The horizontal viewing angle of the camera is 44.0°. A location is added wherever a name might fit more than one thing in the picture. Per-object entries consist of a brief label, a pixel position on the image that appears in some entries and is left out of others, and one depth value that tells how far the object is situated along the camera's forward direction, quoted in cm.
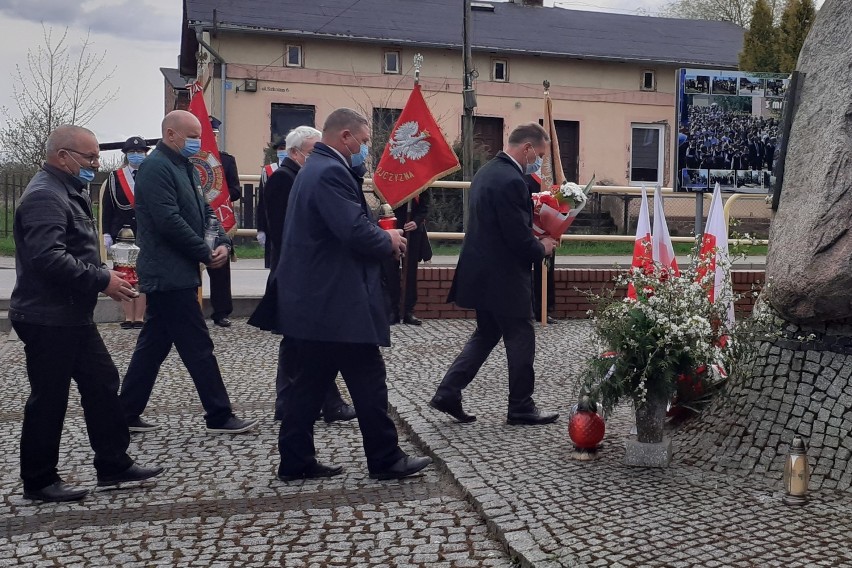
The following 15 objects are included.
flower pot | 535
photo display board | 961
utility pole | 2064
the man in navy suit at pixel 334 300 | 529
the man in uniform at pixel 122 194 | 1065
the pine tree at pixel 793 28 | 2203
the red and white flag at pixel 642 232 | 851
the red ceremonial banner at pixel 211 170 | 1124
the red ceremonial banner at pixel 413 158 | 1101
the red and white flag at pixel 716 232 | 619
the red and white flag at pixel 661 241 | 871
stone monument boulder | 490
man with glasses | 506
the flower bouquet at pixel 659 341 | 519
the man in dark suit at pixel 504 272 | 641
